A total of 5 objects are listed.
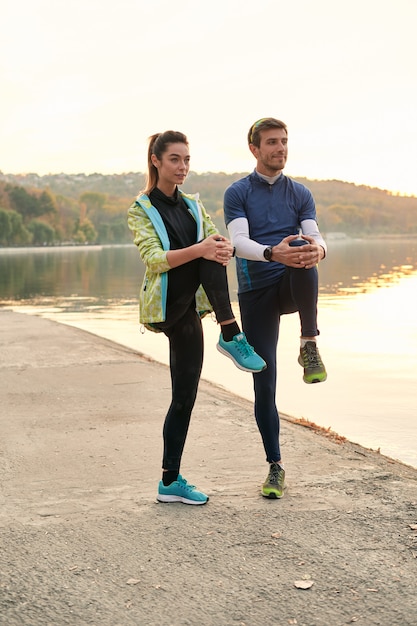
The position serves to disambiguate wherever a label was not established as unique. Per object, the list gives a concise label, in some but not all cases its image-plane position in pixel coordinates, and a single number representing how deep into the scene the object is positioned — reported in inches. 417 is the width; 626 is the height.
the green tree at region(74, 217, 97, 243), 5826.8
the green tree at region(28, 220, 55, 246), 5206.7
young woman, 152.3
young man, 164.9
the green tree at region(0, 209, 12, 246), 4741.6
